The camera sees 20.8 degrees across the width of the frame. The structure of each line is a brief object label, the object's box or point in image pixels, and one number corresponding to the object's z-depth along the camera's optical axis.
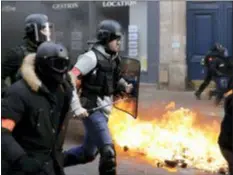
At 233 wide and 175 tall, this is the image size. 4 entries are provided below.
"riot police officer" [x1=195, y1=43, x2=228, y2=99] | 13.36
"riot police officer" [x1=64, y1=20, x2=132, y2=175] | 5.88
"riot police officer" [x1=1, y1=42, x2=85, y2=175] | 4.03
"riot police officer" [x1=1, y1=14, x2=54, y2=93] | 5.65
